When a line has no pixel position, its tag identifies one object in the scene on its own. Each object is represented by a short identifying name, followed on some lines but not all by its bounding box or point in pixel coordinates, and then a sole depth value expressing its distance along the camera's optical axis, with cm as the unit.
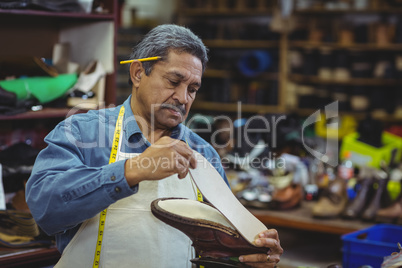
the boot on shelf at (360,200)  339
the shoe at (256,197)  367
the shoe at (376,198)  333
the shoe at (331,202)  340
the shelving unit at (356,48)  607
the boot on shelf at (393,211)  330
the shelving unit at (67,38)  321
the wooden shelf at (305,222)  328
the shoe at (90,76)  320
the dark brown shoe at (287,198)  360
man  156
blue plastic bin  244
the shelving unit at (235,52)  679
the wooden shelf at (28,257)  245
